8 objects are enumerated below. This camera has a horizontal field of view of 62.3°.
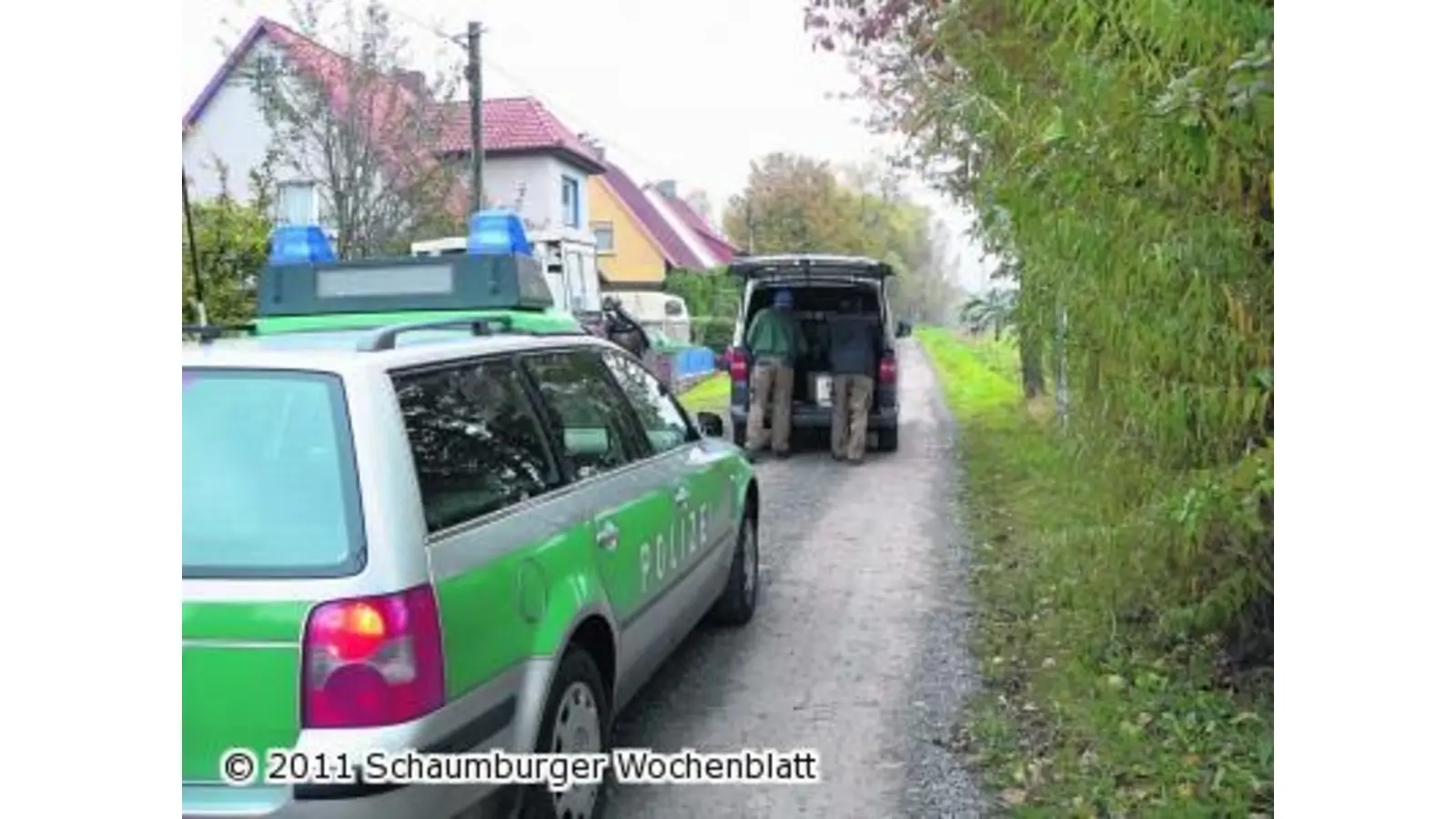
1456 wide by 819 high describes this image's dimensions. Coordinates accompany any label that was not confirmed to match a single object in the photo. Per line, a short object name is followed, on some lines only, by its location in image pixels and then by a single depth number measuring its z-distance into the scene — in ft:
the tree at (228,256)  39.65
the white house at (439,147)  52.31
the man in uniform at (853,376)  39.34
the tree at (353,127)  51.03
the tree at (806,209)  174.70
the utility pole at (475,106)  57.82
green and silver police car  9.00
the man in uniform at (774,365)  40.01
